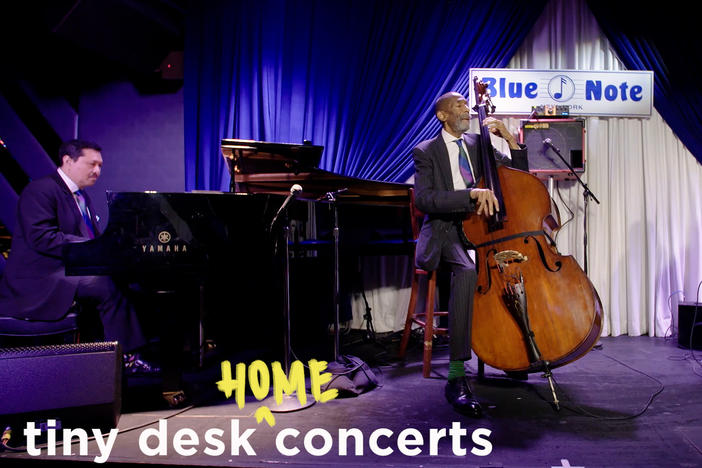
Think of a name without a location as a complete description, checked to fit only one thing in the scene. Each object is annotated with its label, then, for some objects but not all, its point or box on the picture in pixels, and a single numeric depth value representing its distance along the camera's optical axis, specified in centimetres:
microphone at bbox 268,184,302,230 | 203
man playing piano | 230
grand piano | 197
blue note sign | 380
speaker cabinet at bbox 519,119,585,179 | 366
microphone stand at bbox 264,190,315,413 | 218
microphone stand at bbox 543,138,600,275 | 340
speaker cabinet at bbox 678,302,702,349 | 325
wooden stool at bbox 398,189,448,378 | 269
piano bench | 224
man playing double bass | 216
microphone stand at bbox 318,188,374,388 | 240
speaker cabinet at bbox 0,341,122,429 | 169
